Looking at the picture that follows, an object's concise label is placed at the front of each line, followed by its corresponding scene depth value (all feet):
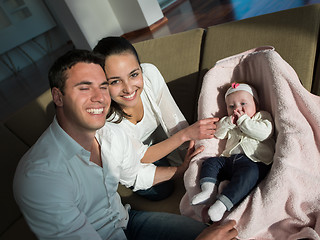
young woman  4.44
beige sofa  4.71
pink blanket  3.49
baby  3.79
